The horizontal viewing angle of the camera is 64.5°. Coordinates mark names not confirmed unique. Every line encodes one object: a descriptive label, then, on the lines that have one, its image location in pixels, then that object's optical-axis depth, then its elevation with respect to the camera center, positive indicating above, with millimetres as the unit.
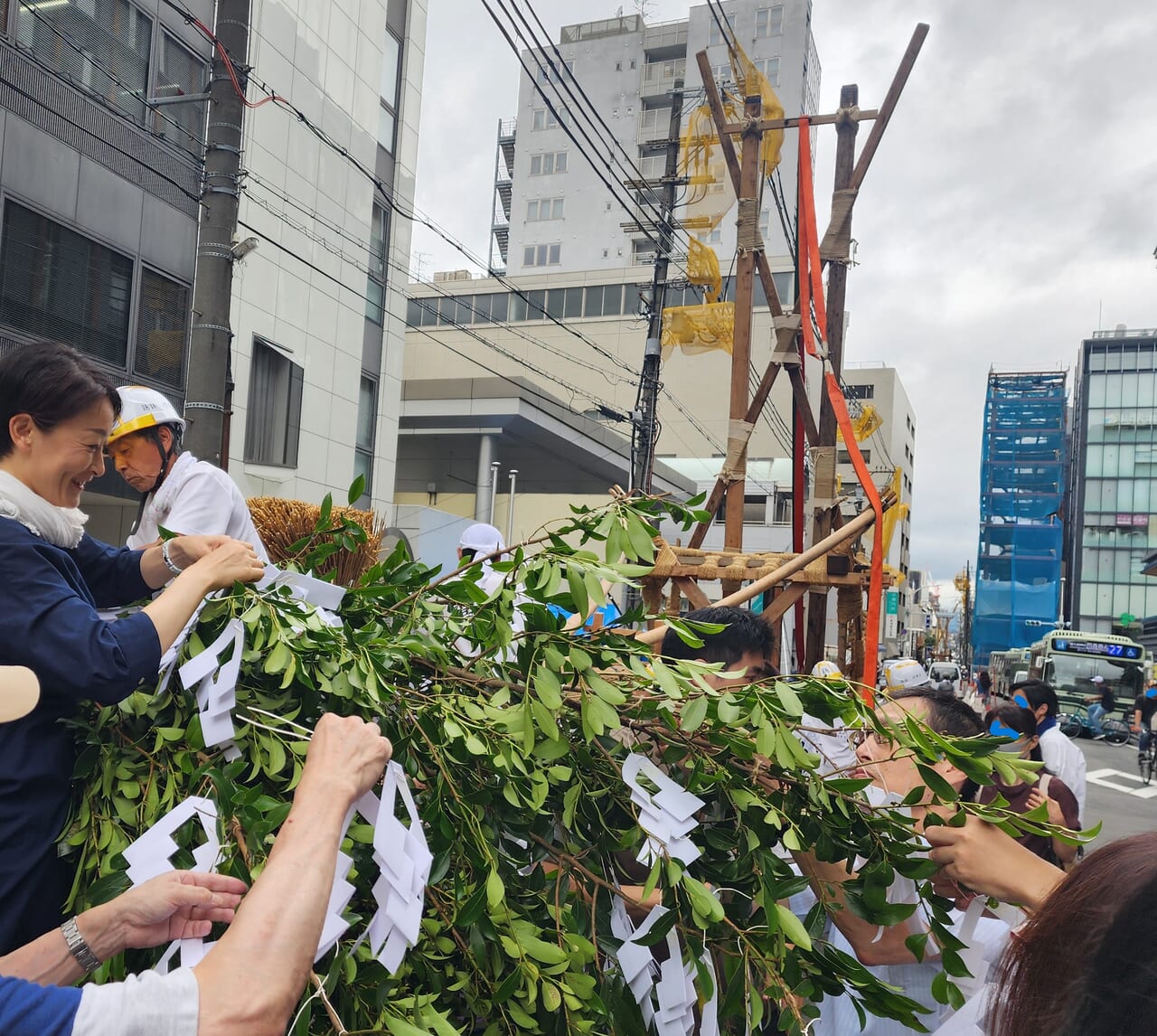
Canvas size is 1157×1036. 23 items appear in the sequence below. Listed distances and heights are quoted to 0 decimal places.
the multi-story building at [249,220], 10406 +4096
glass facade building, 60531 +5946
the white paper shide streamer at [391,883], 1226 -485
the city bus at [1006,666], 34312 -4156
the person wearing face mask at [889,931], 1554 -746
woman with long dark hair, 858 -381
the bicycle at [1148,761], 17381 -3822
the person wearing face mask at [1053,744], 5234 -1034
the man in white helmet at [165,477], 2918 +124
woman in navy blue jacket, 1407 -185
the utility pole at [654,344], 14312 +3068
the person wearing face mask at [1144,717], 19047 -3144
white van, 39331 -5016
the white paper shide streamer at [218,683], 1358 -254
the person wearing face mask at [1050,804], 2953 -962
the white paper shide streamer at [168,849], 1275 -466
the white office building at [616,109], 47281 +23509
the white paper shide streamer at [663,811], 1402 -413
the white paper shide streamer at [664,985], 1438 -704
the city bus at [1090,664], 26953 -2795
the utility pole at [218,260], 5055 +1433
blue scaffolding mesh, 48969 +3305
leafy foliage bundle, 1354 -401
